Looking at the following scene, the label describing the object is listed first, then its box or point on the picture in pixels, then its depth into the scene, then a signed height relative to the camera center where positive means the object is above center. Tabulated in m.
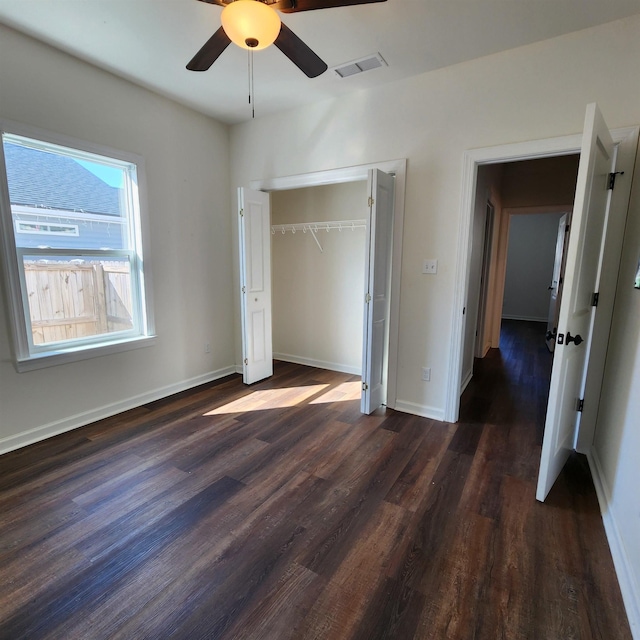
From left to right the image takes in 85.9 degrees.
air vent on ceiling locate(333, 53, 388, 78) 2.51 +1.48
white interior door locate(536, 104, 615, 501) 1.71 -0.13
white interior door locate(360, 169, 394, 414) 2.77 -0.17
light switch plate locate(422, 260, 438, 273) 2.87 -0.01
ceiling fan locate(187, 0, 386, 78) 1.45 +1.07
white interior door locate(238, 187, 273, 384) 3.55 -0.19
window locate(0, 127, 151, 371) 2.42 +0.09
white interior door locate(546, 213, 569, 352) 4.85 -0.12
